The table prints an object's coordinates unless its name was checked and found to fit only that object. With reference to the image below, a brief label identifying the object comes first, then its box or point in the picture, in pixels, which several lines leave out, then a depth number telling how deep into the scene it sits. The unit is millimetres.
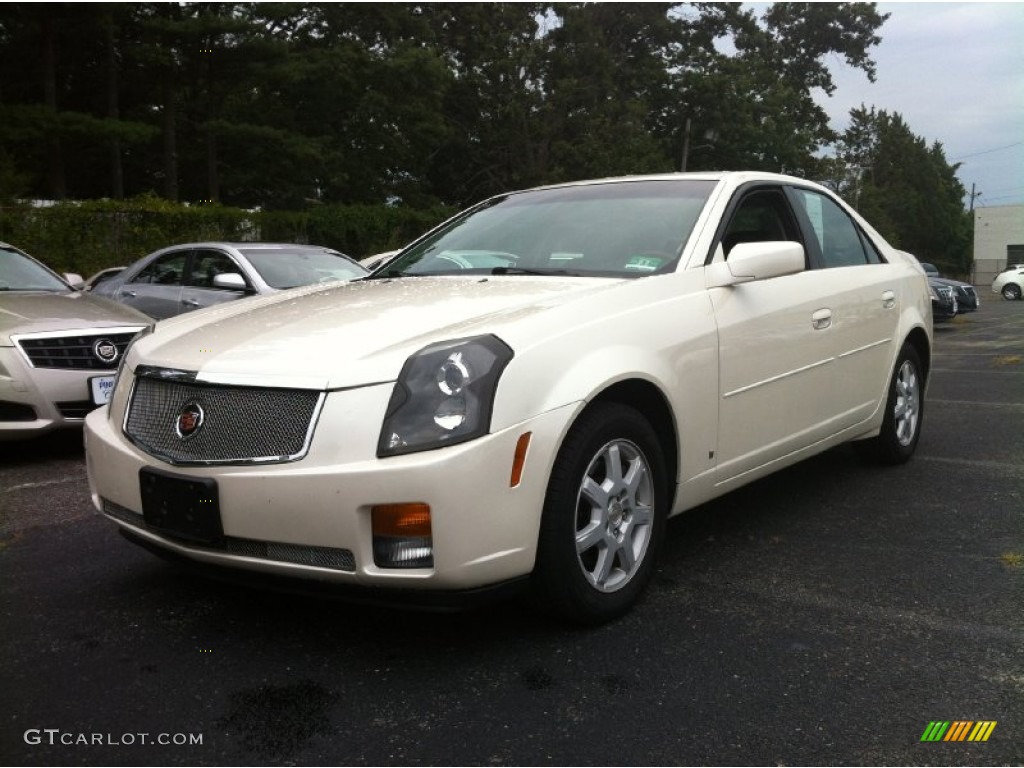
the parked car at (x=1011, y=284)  32531
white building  61853
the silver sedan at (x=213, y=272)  7531
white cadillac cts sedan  2459
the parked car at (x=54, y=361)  5133
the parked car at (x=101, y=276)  10255
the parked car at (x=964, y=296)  18502
